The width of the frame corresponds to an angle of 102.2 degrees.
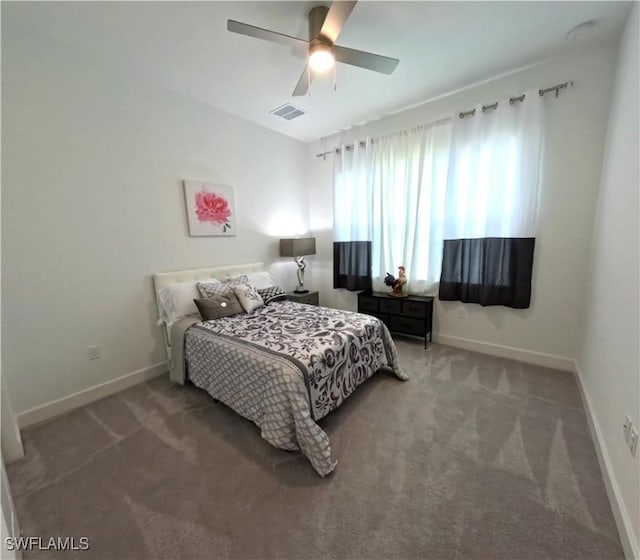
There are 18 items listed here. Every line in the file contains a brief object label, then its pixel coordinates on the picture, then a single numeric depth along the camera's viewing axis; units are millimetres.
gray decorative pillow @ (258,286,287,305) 2992
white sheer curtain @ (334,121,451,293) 2988
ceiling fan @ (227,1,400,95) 1512
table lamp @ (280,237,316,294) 3658
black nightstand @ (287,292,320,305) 3586
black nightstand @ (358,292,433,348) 2998
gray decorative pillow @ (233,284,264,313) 2654
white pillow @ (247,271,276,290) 3204
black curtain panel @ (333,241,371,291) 3572
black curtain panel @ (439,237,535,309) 2559
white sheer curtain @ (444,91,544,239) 2420
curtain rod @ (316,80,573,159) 2266
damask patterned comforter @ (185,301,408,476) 1562
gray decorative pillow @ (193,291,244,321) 2432
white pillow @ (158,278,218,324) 2510
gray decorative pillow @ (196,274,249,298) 2596
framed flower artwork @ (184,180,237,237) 2804
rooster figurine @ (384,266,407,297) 3221
